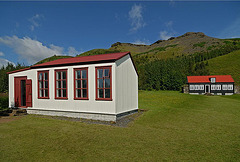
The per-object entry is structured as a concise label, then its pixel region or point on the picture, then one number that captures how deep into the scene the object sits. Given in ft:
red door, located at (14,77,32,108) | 45.95
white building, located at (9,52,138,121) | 34.06
